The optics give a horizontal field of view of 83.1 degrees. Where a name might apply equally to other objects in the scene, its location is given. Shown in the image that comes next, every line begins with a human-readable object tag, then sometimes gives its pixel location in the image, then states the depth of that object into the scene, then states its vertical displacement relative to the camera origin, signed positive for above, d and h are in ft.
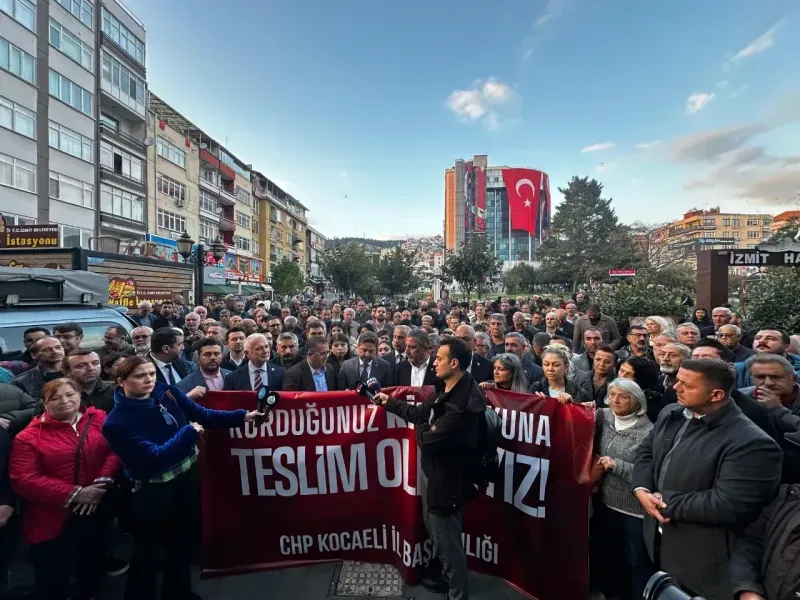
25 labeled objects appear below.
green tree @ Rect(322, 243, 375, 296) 135.03 +8.59
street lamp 41.83 +4.04
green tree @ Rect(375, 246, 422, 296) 138.31 +7.40
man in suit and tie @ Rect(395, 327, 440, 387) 14.80 -2.23
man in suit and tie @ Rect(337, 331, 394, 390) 17.04 -2.72
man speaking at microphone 9.43 -3.22
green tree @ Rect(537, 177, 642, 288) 139.64 +20.21
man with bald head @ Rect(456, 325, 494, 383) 17.87 -2.72
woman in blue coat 9.12 -3.68
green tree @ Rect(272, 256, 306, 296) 152.56 +6.20
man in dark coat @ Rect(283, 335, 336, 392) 15.67 -2.68
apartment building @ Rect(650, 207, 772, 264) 374.45 +64.08
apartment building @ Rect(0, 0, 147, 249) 71.72 +32.84
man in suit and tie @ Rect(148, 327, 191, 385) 14.28 -1.63
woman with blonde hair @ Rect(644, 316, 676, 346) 19.65 -1.21
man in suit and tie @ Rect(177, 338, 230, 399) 14.51 -2.32
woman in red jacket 9.29 -3.88
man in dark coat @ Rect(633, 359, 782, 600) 7.00 -2.94
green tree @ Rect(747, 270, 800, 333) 29.96 -0.20
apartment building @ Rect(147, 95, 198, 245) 108.47 +30.15
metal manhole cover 10.73 -6.98
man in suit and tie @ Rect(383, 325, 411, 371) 19.95 -2.13
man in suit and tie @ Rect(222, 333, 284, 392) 15.19 -2.64
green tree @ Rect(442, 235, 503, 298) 89.92 +6.58
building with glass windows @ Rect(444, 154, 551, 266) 458.09 +94.28
